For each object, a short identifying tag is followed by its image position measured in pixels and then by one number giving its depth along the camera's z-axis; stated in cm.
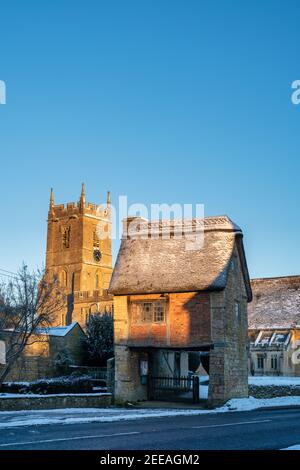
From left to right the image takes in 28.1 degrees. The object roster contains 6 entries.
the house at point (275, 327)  5447
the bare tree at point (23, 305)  3384
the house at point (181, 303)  2853
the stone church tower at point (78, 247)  10769
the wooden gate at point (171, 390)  3058
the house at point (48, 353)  3938
